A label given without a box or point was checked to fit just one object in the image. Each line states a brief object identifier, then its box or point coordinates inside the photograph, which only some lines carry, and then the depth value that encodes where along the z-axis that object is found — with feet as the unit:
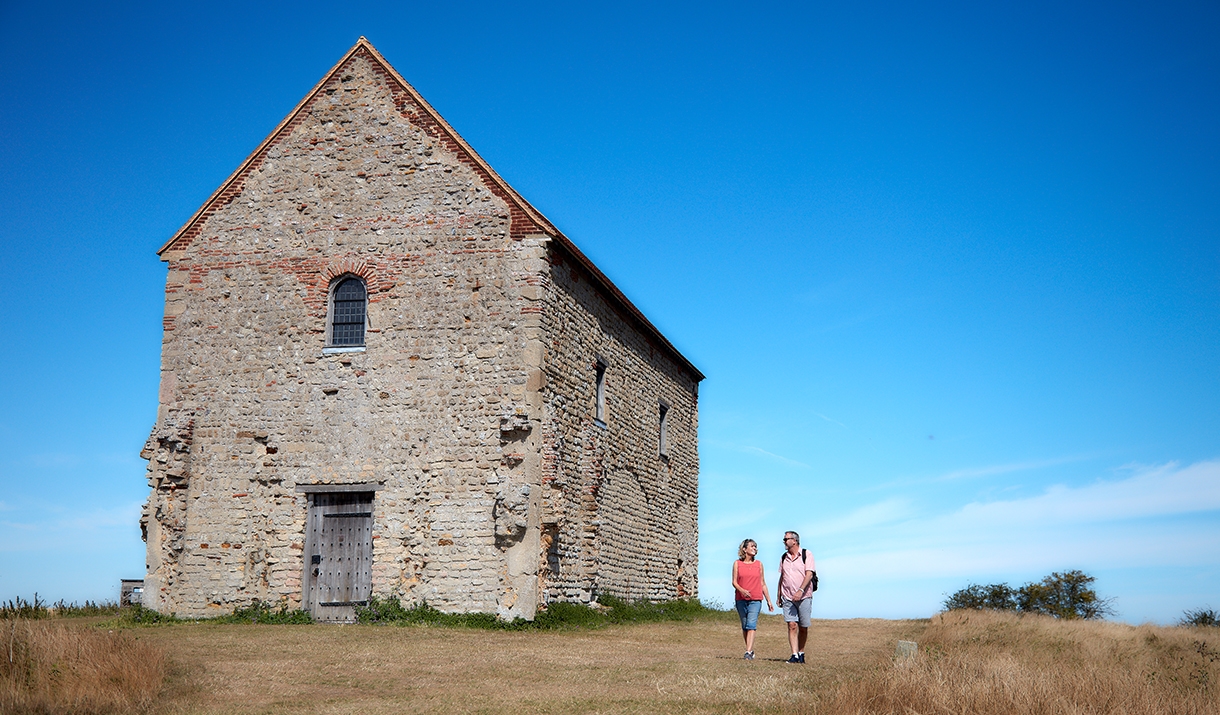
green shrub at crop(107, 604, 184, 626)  55.26
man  40.24
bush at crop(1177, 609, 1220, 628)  75.25
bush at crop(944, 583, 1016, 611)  89.92
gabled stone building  53.16
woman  41.81
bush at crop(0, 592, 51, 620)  42.06
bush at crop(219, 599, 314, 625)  54.19
